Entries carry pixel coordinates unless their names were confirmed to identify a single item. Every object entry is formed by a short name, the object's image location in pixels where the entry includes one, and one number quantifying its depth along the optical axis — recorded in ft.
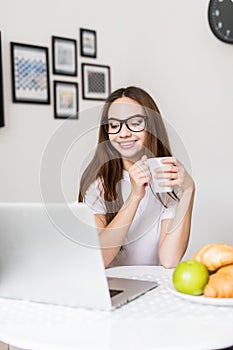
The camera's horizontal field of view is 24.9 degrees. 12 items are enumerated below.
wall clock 9.21
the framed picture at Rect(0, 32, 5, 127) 8.26
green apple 3.83
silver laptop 3.55
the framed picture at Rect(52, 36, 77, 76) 8.99
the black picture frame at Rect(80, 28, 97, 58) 9.38
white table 3.13
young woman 5.35
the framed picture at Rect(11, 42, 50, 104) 8.50
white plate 3.70
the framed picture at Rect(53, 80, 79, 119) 9.04
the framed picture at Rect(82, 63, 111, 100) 9.45
